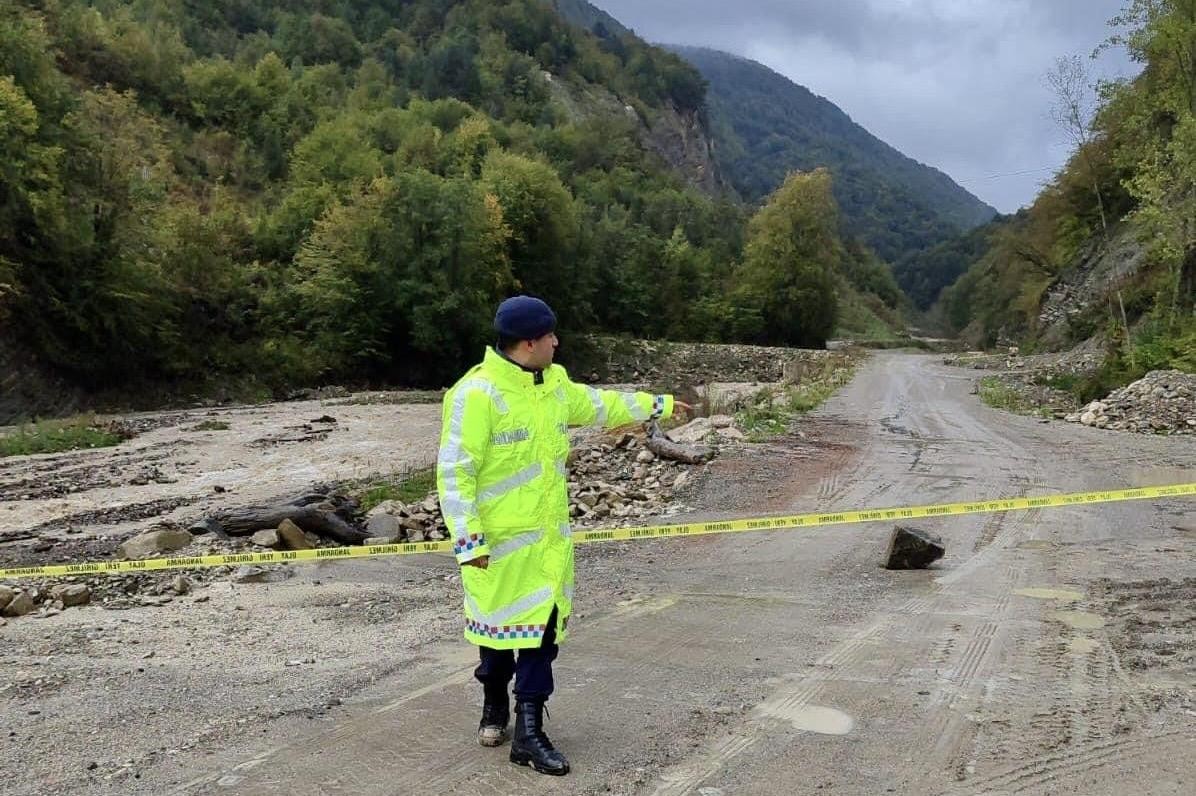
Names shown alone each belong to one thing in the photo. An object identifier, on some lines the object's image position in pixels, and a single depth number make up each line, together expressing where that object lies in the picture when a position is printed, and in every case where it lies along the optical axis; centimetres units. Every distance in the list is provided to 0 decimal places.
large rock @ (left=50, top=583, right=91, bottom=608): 639
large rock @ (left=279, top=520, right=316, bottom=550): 875
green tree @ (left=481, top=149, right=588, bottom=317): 4909
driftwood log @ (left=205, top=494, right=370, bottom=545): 921
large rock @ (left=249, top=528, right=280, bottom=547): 866
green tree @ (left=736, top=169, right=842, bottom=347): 6538
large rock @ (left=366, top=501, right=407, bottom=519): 1038
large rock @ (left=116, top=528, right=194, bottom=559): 819
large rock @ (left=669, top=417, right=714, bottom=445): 1505
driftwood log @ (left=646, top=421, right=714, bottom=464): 1319
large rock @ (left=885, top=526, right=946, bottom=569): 718
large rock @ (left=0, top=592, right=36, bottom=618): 611
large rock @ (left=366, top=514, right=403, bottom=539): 957
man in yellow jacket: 339
